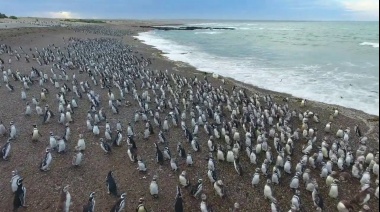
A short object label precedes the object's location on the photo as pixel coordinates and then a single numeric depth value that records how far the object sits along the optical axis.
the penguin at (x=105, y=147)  13.93
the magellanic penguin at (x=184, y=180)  11.79
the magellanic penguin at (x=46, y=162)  12.34
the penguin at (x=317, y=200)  10.81
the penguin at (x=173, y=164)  12.73
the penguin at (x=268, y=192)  11.18
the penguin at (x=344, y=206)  10.58
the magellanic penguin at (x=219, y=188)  11.24
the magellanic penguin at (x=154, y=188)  11.20
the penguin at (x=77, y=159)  12.77
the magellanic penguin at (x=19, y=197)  10.16
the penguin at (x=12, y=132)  14.77
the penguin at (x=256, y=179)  11.86
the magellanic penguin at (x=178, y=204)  10.29
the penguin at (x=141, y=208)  10.06
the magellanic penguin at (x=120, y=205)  9.99
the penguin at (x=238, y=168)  12.66
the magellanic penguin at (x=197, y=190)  11.23
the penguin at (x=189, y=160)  13.23
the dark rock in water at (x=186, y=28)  113.85
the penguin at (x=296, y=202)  10.62
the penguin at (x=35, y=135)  14.60
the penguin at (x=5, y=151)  12.94
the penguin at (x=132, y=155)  13.36
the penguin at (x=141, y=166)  12.59
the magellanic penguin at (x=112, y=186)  11.21
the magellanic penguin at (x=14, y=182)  10.97
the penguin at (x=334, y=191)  11.47
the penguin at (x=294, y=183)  11.71
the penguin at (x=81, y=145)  13.99
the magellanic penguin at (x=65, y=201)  10.12
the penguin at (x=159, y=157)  13.27
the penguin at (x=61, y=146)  13.77
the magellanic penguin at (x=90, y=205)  9.85
